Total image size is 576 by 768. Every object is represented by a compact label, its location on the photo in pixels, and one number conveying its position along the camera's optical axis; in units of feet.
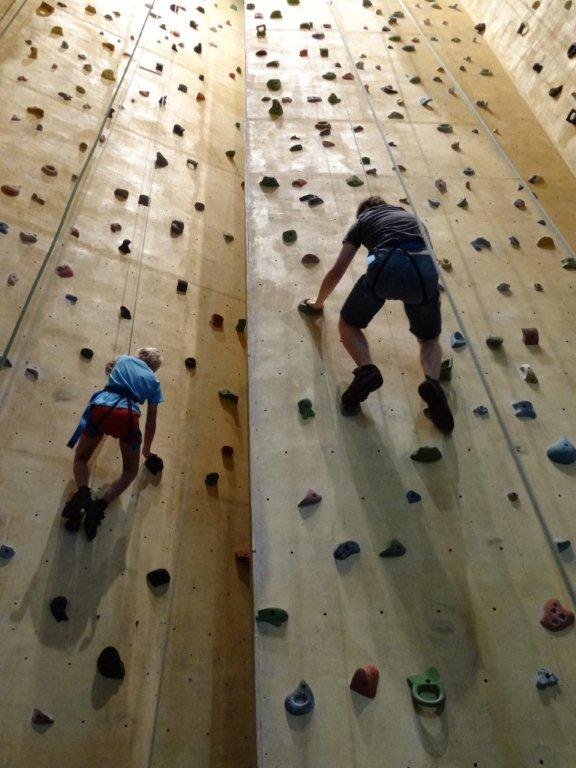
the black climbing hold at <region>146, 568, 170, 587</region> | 7.69
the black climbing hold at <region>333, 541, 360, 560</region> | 7.44
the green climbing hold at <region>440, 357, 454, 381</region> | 9.43
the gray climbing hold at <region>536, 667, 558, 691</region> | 6.53
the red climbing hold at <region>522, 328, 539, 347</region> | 10.10
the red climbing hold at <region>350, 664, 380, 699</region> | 6.40
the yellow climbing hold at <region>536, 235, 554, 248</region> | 12.12
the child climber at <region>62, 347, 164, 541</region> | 7.25
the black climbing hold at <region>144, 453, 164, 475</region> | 8.60
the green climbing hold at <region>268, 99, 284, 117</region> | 15.53
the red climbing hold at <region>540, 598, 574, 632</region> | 6.95
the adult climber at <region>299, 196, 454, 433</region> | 8.04
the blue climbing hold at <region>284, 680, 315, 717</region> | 6.29
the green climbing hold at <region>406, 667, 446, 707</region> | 6.31
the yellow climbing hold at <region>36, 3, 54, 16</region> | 15.66
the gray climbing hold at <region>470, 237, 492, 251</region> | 11.88
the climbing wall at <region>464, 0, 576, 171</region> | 15.79
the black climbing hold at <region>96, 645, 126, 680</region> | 6.78
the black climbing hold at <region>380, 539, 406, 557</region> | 7.44
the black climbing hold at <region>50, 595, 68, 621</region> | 6.97
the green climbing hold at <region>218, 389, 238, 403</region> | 10.25
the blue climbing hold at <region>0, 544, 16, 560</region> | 7.23
